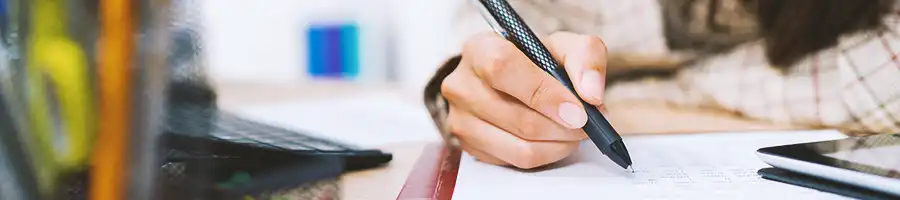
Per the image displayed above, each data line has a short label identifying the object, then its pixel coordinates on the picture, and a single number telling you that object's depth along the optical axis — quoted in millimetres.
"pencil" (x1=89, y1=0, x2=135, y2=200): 176
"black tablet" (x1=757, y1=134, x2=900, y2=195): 247
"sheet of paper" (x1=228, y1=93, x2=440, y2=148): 503
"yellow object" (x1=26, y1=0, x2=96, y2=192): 183
